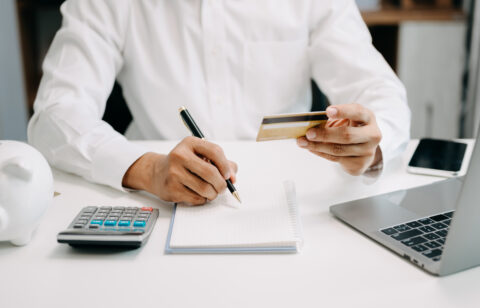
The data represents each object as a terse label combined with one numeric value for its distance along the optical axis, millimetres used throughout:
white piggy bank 535
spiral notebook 568
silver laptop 462
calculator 557
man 1015
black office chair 1291
